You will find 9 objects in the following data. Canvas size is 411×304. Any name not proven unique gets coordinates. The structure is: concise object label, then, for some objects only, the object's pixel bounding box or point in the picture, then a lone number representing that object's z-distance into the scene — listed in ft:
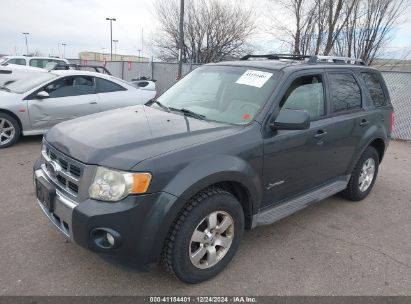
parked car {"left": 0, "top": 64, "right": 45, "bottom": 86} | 32.08
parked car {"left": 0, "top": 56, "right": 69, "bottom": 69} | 51.47
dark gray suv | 8.28
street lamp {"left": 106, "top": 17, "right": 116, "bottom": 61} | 145.02
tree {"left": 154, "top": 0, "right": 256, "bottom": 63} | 81.87
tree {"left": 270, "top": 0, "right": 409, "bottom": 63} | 40.50
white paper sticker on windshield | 11.69
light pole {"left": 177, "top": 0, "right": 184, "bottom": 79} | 42.64
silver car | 22.26
